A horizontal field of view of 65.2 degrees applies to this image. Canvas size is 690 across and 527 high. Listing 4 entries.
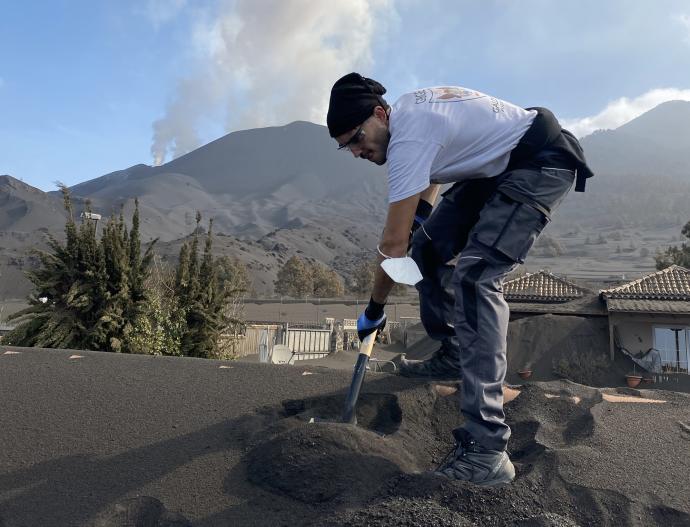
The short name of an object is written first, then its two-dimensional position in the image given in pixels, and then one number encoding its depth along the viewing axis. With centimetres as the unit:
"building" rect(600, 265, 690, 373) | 1830
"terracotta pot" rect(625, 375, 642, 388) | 1505
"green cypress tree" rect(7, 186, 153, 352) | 746
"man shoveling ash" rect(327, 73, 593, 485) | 208
